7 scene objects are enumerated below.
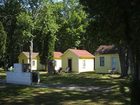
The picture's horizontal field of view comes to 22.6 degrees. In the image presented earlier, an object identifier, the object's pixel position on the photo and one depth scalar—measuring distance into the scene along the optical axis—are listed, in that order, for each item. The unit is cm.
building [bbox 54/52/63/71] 5459
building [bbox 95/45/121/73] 4522
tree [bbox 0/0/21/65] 4325
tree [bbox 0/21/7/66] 4441
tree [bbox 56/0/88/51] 5362
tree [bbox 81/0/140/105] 1150
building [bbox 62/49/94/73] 4959
